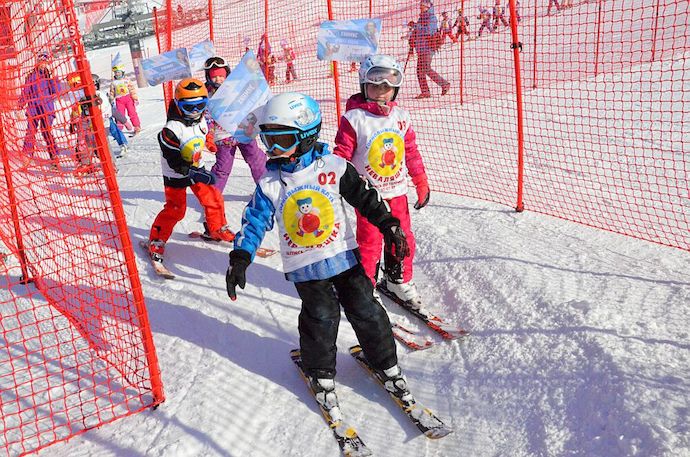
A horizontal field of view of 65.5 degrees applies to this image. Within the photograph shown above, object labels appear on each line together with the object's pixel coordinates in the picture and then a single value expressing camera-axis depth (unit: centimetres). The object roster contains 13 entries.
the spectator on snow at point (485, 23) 1367
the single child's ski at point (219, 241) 566
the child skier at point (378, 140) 397
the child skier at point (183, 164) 517
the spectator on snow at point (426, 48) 1154
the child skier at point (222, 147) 624
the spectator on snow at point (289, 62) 1531
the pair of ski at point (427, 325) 399
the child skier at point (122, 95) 1256
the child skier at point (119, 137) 1106
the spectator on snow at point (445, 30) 1195
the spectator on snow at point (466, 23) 1213
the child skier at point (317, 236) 307
